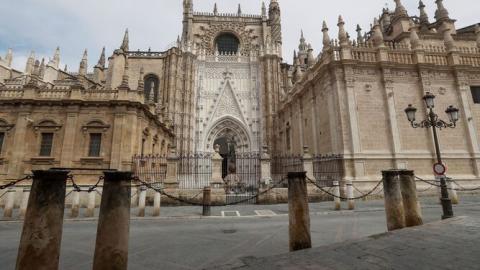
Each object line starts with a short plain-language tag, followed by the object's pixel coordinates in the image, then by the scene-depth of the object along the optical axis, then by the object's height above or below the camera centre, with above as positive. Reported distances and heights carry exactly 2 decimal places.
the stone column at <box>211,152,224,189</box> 12.79 +0.80
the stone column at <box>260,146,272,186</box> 13.71 +1.09
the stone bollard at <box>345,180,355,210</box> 10.09 -0.39
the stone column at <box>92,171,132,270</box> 3.04 -0.44
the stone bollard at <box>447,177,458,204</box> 11.09 -0.33
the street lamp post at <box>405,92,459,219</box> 7.22 +2.22
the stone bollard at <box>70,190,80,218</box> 9.15 -0.67
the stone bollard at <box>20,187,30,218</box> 9.43 -0.54
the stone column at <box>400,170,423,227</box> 5.73 -0.39
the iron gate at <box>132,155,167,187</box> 14.12 +1.07
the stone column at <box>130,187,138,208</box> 12.93 -0.45
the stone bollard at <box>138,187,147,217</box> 9.30 -0.44
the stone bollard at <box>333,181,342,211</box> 9.94 -0.40
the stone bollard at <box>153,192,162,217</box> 9.19 -0.65
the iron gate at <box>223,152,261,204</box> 14.06 -0.06
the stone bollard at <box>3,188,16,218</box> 9.30 -0.54
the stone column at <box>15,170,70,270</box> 2.63 -0.37
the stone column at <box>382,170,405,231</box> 5.43 -0.36
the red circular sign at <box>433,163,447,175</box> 7.72 +0.50
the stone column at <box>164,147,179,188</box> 13.12 +0.89
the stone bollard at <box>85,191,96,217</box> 9.30 -0.64
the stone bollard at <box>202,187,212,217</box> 9.20 -0.52
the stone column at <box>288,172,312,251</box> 4.29 -0.47
